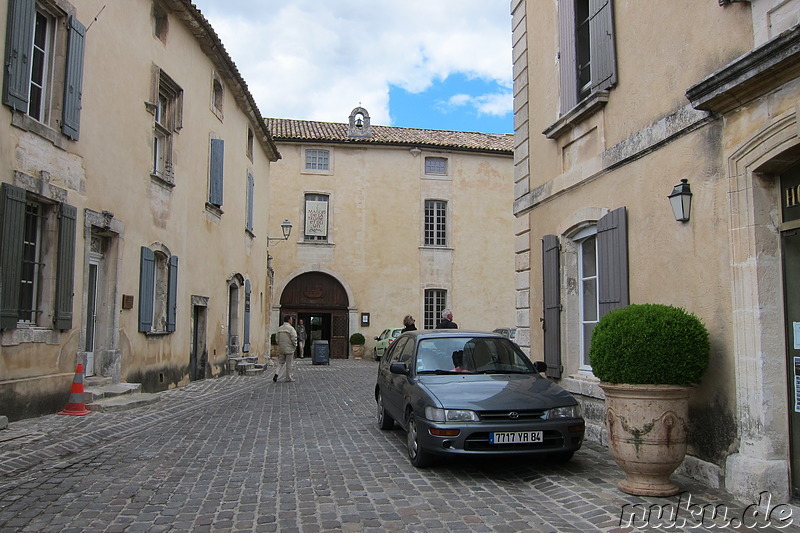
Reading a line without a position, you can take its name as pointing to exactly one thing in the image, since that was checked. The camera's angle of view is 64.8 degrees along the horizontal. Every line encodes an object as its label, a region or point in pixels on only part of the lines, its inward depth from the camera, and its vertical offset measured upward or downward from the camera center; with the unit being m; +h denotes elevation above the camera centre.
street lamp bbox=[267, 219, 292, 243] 23.92 +3.71
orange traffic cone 9.14 -1.18
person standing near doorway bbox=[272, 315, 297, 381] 15.38 -0.59
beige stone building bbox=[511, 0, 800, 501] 5.03 +1.26
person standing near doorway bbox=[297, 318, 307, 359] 28.05 -0.76
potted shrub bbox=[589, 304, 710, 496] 5.20 -0.54
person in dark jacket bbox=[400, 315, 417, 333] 14.16 -0.01
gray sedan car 5.90 -0.79
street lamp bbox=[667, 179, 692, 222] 6.01 +1.17
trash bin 23.75 -1.20
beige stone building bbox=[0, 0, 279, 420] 8.46 +2.14
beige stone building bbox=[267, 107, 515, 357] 28.58 +4.12
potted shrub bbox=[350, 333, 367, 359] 27.92 -1.01
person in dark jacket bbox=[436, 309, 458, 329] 12.62 -0.01
